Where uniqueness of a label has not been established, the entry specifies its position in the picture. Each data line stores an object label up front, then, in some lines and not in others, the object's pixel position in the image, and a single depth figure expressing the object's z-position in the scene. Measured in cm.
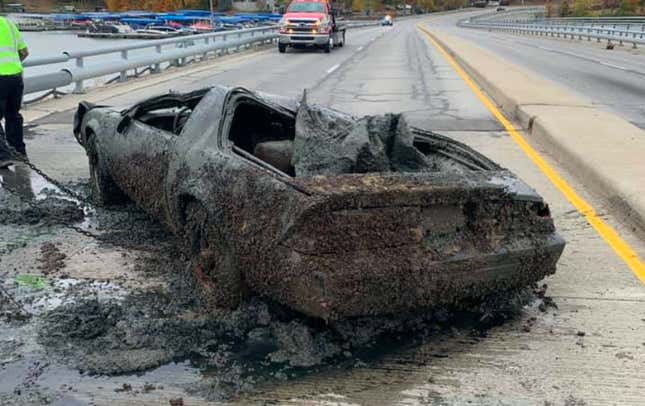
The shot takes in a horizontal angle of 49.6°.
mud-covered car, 366
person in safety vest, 845
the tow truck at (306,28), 3209
